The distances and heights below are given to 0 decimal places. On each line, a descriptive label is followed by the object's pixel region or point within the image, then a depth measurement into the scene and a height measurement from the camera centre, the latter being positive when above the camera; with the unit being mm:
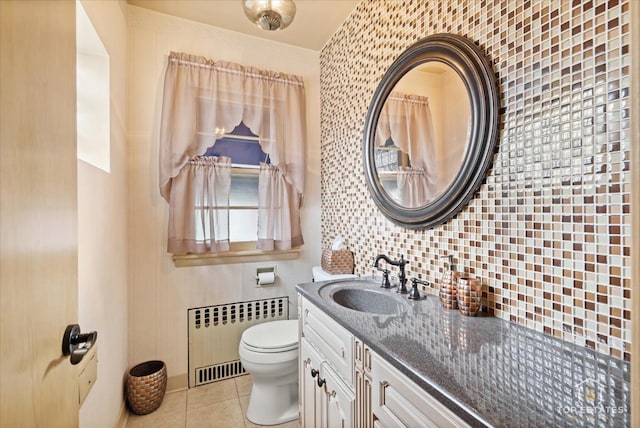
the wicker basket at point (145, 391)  1781 -1077
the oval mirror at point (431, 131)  1111 +380
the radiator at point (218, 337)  2102 -887
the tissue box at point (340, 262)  1975 -321
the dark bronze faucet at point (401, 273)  1412 -287
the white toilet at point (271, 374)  1676 -923
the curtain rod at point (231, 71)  2040 +1086
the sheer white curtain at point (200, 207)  2008 +68
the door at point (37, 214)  464 +9
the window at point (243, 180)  2248 +286
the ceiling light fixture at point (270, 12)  1415 +1015
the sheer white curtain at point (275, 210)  2242 +43
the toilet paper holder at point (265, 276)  2260 -470
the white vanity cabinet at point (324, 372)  1070 -661
